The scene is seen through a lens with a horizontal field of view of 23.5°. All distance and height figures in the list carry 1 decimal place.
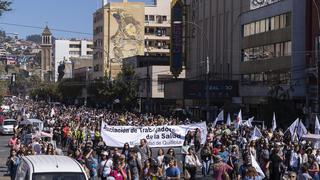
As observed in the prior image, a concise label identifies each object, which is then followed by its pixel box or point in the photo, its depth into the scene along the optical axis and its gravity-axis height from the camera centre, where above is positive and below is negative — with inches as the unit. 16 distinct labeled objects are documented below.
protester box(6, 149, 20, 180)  853.8 -85.3
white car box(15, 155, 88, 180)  540.4 -59.7
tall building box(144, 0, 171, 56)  5182.1 +392.2
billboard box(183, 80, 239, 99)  2691.9 -14.7
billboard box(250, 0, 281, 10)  2546.3 +276.2
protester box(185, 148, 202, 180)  875.4 -86.8
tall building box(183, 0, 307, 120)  2228.1 +134.0
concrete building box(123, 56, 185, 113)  3737.7 -1.2
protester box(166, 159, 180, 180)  745.6 -83.9
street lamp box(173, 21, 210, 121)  3020.7 +199.5
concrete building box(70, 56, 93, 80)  6359.3 +185.6
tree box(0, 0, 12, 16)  983.0 +102.1
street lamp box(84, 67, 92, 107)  5644.7 +109.3
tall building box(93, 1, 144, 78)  5073.8 +354.5
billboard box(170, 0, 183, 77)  3299.7 +189.5
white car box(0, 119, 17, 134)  2175.2 -114.8
